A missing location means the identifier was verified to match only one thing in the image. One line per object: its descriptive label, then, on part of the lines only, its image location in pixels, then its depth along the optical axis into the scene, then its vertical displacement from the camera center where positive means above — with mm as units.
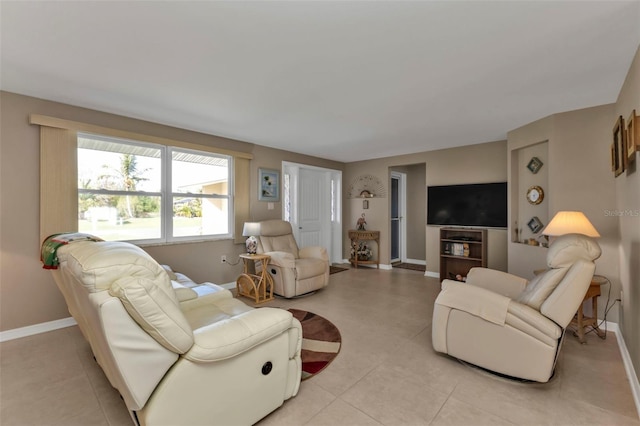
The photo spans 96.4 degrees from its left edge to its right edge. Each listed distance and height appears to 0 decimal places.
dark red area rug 2209 -1168
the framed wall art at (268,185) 4749 +489
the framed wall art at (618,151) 2238 +525
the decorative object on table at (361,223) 6137 -211
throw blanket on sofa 1574 -184
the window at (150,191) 3184 +284
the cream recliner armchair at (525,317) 1847 -717
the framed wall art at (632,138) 1765 +482
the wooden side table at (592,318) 2592 -982
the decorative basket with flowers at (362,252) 6082 -829
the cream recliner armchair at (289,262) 3807 -687
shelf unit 4504 -623
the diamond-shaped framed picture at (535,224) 3629 -148
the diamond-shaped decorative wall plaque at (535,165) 3590 +614
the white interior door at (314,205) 5465 +160
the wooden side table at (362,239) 5894 -534
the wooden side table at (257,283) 3753 -947
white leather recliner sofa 1132 -613
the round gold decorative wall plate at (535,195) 3573 +232
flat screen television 4398 +139
